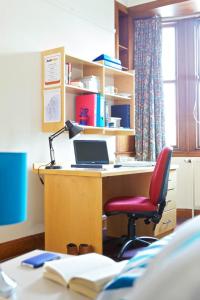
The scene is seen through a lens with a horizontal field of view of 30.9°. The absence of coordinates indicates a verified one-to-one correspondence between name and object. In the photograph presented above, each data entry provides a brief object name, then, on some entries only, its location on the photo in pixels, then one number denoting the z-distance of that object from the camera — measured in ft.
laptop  10.62
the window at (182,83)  14.83
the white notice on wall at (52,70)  10.57
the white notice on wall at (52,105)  10.55
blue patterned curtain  14.65
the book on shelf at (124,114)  13.41
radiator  14.14
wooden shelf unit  10.50
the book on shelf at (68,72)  10.72
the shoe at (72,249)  8.41
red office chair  9.07
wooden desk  8.47
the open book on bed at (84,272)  3.33
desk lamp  10.07
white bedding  1.62
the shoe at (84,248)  8.28
